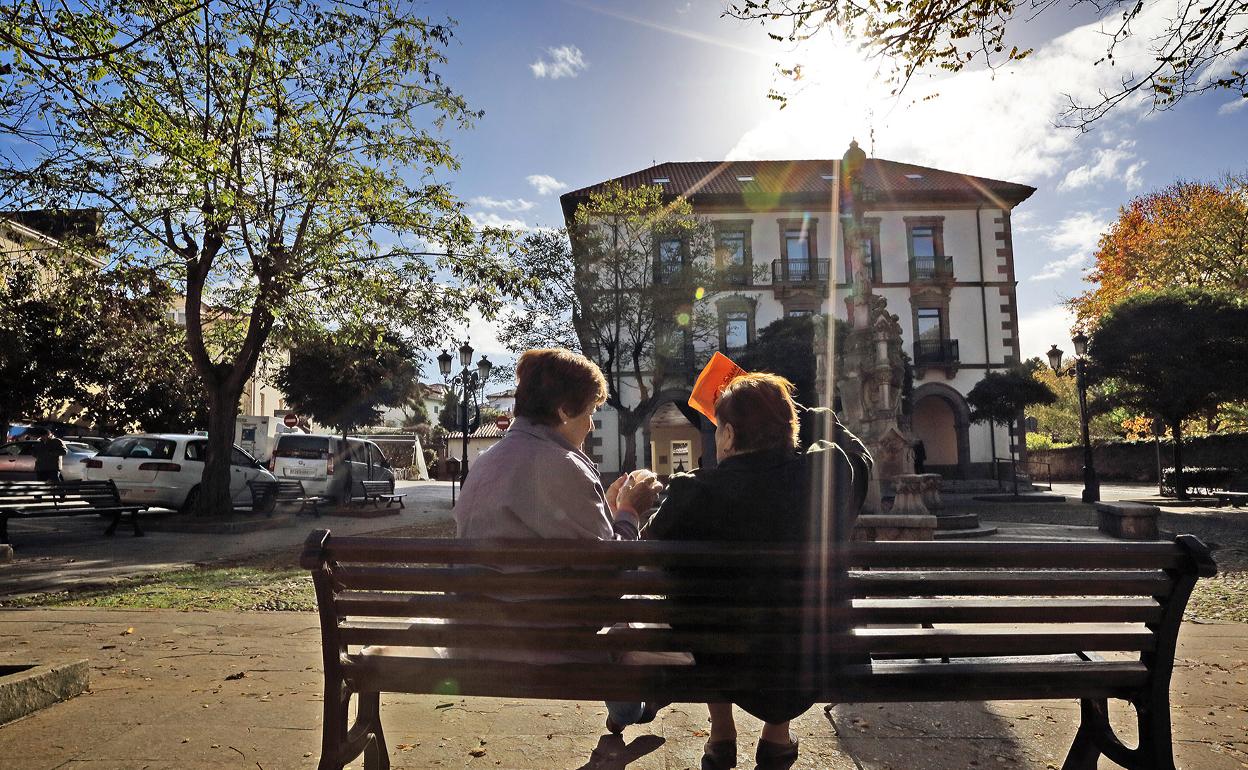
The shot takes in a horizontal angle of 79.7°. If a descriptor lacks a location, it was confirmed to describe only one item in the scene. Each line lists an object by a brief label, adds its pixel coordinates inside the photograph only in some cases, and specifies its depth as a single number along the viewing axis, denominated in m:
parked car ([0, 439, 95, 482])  17.81
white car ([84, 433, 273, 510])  13.76
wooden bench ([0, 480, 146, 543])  9.17
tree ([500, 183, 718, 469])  20.67
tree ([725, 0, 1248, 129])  4.96
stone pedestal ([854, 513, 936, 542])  7.57
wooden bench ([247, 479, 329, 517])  15.34
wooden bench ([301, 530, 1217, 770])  2.06
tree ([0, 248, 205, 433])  11.79
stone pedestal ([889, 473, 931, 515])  10.16
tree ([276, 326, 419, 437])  31.27
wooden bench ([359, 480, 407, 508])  17.22
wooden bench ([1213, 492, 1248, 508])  15.52
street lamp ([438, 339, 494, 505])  20.05
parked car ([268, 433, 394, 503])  18.17
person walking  16.11
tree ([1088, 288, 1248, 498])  18.70
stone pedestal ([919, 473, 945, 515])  10.60
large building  32.66
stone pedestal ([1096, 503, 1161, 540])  9.73
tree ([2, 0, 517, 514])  10.83
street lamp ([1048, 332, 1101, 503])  19.66
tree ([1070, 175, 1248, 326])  32.06
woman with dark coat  2.24
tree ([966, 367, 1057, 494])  23.44
